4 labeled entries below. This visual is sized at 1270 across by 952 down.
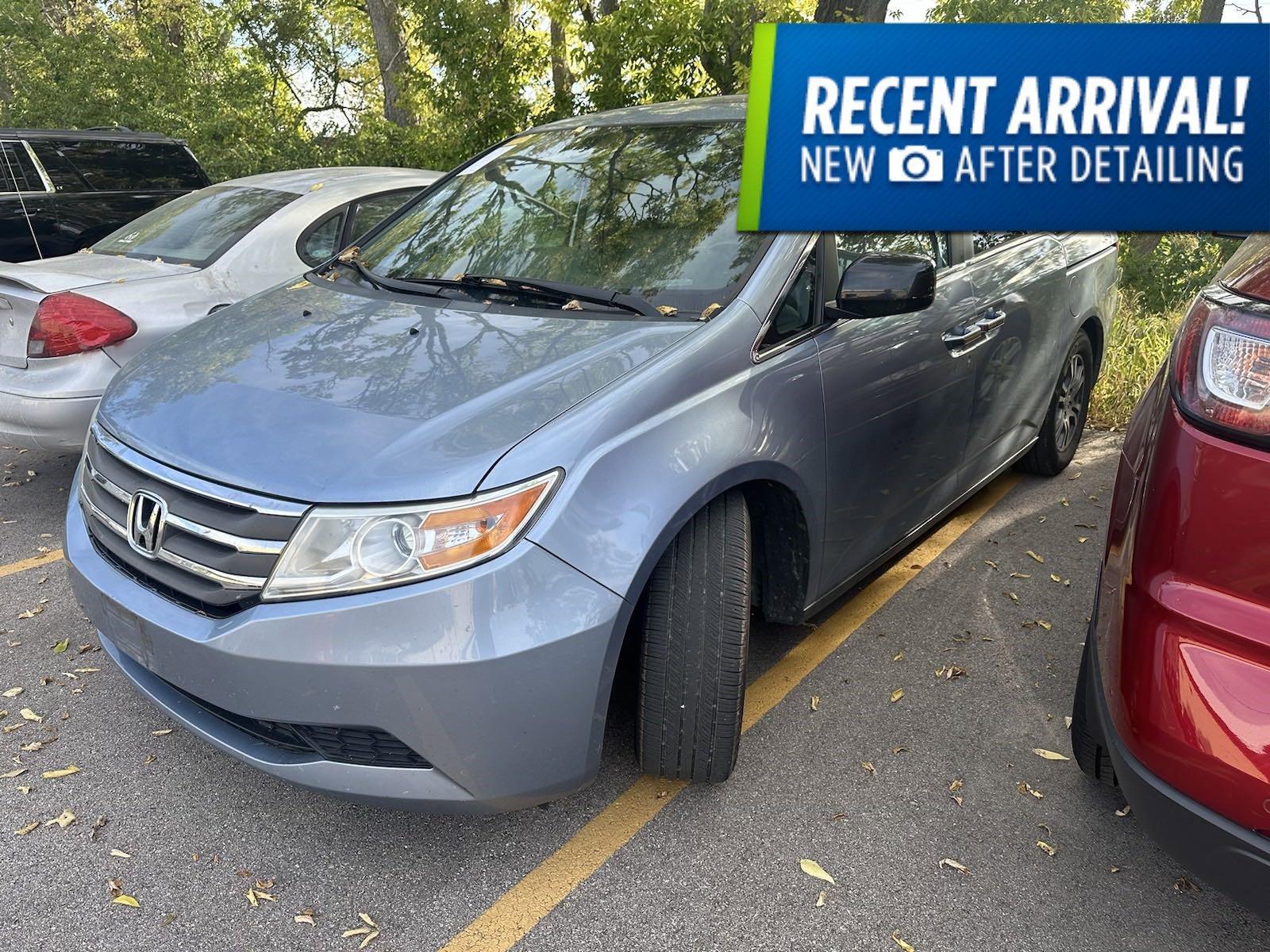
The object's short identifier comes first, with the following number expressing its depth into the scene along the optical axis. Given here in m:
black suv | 7.85
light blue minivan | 2.09
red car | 1.68
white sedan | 4.37
